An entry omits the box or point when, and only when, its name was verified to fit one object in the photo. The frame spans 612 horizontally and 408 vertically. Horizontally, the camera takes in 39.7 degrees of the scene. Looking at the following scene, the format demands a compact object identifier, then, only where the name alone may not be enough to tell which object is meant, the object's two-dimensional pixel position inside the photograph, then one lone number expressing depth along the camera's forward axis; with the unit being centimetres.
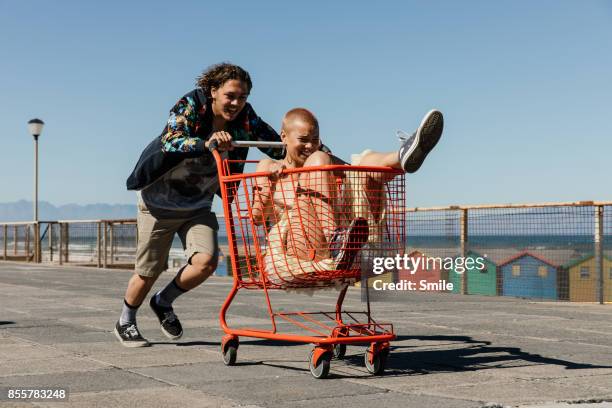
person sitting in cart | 449
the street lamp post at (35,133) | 2672
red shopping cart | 453
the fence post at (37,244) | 2434
